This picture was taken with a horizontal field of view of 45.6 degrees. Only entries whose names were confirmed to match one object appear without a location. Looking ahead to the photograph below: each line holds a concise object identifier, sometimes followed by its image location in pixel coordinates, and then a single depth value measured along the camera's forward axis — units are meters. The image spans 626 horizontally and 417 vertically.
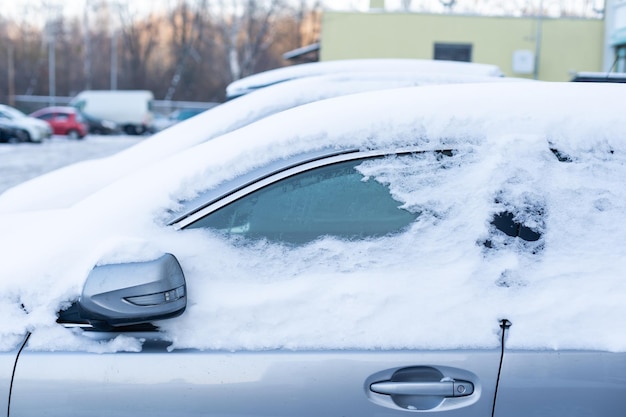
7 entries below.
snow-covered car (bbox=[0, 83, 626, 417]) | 1.99
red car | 36.44
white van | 44.00
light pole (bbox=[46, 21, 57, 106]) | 54.49
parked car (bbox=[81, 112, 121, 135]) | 41.69
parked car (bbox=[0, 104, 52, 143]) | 29.44
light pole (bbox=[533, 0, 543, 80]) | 19.81
